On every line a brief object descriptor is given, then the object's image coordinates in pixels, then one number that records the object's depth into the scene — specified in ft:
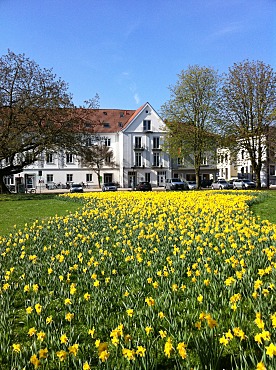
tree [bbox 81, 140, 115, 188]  184.96
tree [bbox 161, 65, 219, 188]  118.52
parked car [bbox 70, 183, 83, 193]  138.21
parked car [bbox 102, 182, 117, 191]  144.13
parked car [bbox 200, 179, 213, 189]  181.37
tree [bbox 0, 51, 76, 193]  82.74
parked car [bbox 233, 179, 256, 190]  146.90
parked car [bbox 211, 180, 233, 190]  161.59
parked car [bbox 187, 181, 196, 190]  161.58
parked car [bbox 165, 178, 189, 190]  149.38
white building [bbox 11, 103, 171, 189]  195.21
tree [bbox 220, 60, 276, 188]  107.86
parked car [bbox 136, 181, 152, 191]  141.21
